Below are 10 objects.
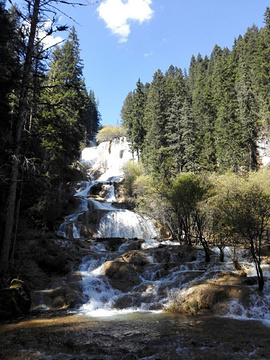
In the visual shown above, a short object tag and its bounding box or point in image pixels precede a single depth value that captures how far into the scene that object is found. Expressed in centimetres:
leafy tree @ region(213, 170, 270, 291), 955
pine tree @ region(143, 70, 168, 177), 3698
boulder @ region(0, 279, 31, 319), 810
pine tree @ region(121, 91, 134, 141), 5097
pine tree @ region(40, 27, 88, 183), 2196
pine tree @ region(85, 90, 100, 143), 7523
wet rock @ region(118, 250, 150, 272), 1460
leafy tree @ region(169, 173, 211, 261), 1630
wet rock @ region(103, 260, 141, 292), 1242
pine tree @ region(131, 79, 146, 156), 4738
